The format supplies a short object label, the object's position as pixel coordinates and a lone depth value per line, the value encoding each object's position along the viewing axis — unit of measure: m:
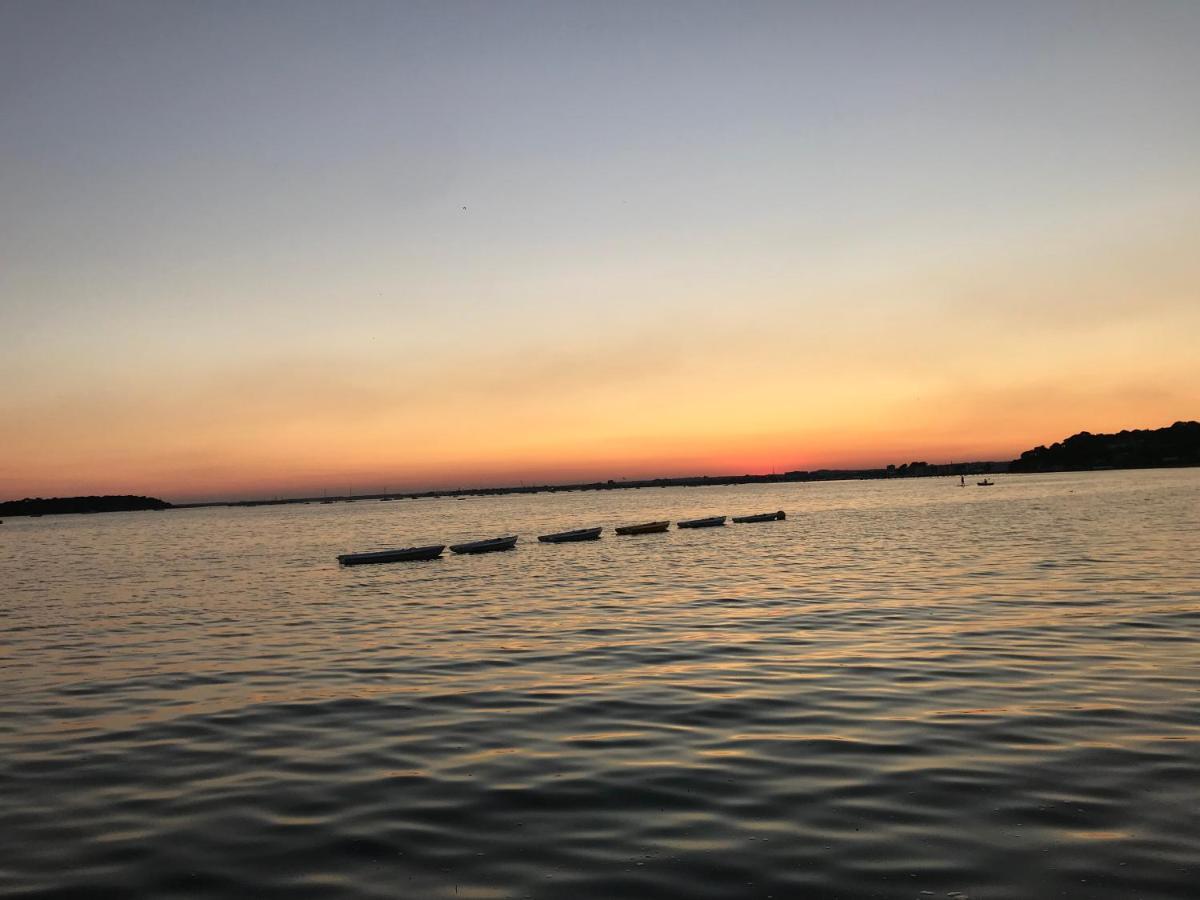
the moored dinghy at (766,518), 107.12
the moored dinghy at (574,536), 83.44
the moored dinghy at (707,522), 98.91
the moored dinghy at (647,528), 89.21
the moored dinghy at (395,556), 63.03
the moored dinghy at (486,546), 71.44
